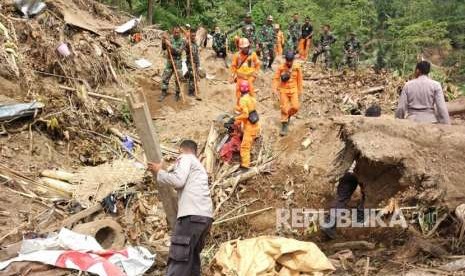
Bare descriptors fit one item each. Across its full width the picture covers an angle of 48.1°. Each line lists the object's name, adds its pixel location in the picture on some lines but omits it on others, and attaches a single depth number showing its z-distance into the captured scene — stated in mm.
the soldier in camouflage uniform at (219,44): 14047
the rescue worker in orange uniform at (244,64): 10188
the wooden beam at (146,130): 4535
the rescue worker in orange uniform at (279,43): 15609
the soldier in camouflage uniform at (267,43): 13945
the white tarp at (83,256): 4777
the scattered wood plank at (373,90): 12617
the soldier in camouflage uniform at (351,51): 14703
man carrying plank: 4570
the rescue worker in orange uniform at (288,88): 9258
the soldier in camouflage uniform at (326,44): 14891
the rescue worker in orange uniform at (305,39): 15969
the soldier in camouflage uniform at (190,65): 11883
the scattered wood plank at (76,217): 6039
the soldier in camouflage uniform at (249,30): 14516
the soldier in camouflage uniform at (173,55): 11383
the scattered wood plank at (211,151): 8009
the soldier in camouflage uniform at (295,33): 16359
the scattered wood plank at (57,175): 7586
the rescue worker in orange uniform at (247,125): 8078
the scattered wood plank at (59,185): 7328
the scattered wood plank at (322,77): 13578
